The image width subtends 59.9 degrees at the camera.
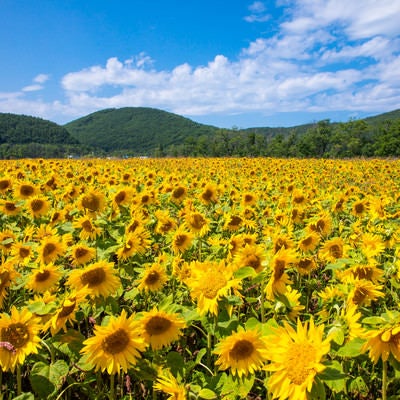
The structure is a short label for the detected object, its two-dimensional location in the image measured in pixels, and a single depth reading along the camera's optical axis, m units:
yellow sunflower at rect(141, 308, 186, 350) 1.79
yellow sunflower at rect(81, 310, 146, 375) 1.58
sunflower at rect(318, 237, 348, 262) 3.22
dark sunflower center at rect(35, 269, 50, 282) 2.39
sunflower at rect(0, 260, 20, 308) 2.08
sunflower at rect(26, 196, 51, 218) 4.37
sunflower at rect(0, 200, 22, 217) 4.26
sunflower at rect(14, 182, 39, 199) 4.76
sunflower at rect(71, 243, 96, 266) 2.78
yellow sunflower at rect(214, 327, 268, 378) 1.57
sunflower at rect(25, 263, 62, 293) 2.36
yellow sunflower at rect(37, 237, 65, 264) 2.89
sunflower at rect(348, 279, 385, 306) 2.03
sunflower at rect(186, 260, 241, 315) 1.76
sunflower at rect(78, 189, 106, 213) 3.56
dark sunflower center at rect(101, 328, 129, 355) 1.59
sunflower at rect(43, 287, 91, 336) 1.78
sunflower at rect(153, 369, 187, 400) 1.45
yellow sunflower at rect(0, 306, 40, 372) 1.69
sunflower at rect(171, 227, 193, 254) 3.34
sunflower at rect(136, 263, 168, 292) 2.46
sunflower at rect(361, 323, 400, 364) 1.36
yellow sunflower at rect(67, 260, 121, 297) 2.14
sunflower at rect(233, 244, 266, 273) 2.29
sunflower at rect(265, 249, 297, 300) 1.81
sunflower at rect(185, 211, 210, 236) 3.59
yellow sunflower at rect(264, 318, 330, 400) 1.18
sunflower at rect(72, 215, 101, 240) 3.38
